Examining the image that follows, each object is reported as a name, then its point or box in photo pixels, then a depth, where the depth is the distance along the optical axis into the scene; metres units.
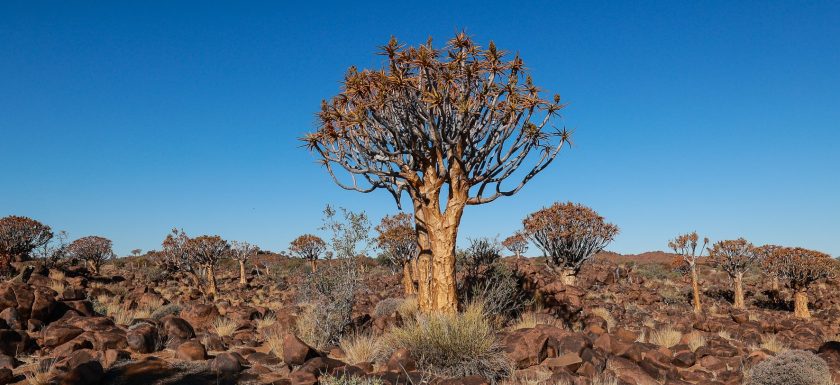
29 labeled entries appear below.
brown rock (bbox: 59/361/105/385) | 6.30
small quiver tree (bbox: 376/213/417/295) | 24.12
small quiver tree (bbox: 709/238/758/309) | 23.39
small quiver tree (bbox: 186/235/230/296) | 25.25
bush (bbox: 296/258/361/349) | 9.90
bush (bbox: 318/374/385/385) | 5.93
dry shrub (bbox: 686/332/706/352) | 10.69
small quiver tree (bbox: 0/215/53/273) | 26.30
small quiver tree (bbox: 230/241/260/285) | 30.89
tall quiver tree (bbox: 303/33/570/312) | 9.45
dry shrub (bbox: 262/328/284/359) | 8.54
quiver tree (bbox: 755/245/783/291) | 22.97
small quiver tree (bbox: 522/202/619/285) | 19.34
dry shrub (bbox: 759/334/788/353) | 11.48
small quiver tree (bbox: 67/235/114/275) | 31.86
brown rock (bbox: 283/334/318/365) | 7.52
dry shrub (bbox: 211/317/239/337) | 10.55
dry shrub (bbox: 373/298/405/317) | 13.48
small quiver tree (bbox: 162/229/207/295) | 25.19
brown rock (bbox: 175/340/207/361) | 8.00
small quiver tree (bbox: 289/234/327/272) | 36.78
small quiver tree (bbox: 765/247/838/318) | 20.61
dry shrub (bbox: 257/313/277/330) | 11.72
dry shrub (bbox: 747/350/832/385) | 7.09
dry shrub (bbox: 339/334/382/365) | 8.23
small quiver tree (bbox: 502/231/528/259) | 34.56
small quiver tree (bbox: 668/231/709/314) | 20.06
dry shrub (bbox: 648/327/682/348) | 11.16
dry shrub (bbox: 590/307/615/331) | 14.33
